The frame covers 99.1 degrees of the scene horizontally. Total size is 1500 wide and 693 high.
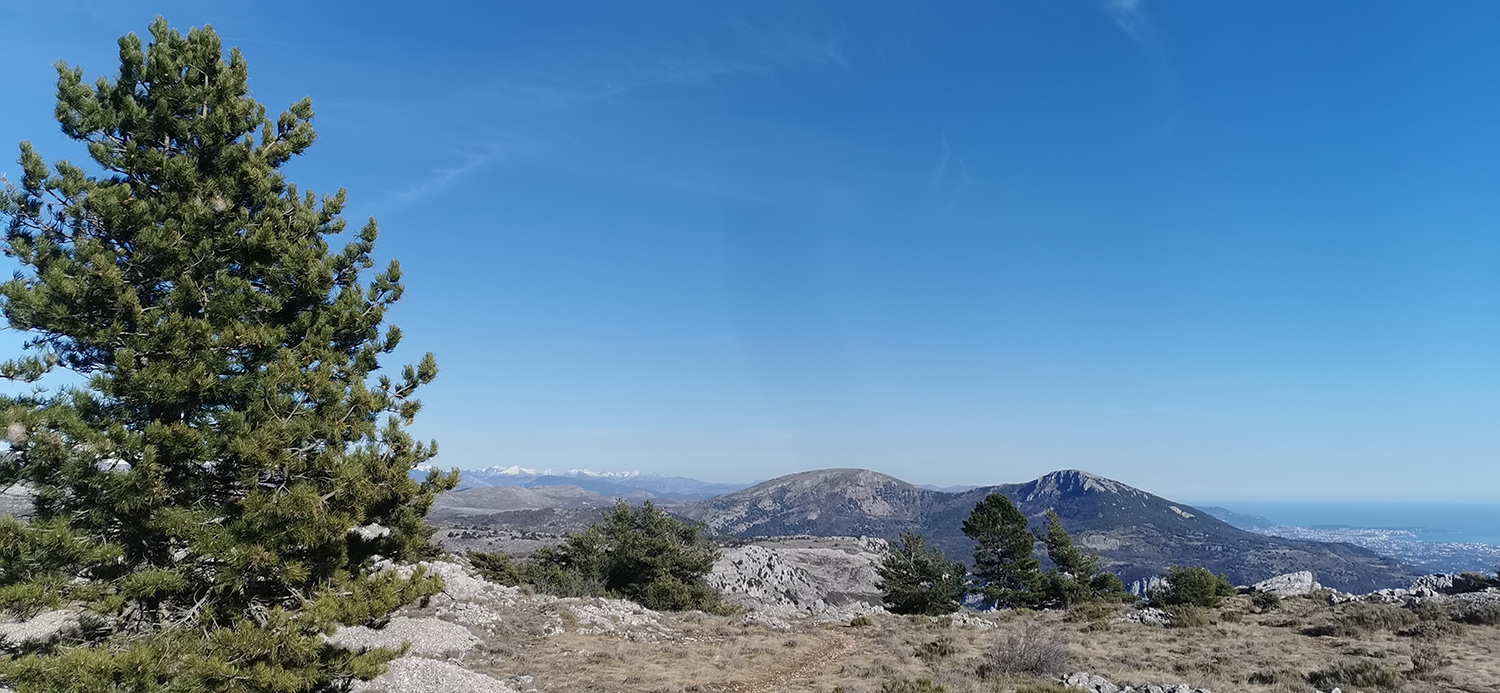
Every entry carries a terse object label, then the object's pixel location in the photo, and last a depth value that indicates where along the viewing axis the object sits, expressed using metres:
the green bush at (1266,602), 30.18
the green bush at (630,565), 37.78
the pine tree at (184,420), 7.77
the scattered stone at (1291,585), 38.22
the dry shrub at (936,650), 20.08
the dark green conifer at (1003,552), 46.28
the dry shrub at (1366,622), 21.23
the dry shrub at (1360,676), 13.48
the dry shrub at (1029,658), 16.36
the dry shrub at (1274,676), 14.36
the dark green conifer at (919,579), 40.75
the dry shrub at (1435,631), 19.27
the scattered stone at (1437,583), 31.99
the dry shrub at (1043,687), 13.32
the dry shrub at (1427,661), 14.38
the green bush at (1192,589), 31.70
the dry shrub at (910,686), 14.58
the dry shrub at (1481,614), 21.38
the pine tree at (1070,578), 45.44
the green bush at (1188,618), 24.69
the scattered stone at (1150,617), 26.10
